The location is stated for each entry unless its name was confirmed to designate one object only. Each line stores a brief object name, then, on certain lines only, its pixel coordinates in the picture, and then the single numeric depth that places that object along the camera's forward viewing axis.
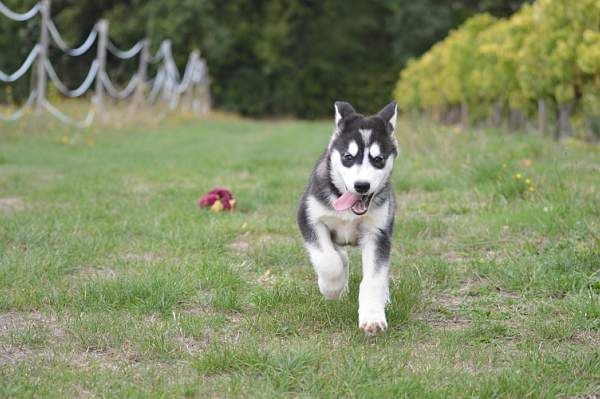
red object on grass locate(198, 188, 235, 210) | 7.02
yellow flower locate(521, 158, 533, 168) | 8.42
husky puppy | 3.94
